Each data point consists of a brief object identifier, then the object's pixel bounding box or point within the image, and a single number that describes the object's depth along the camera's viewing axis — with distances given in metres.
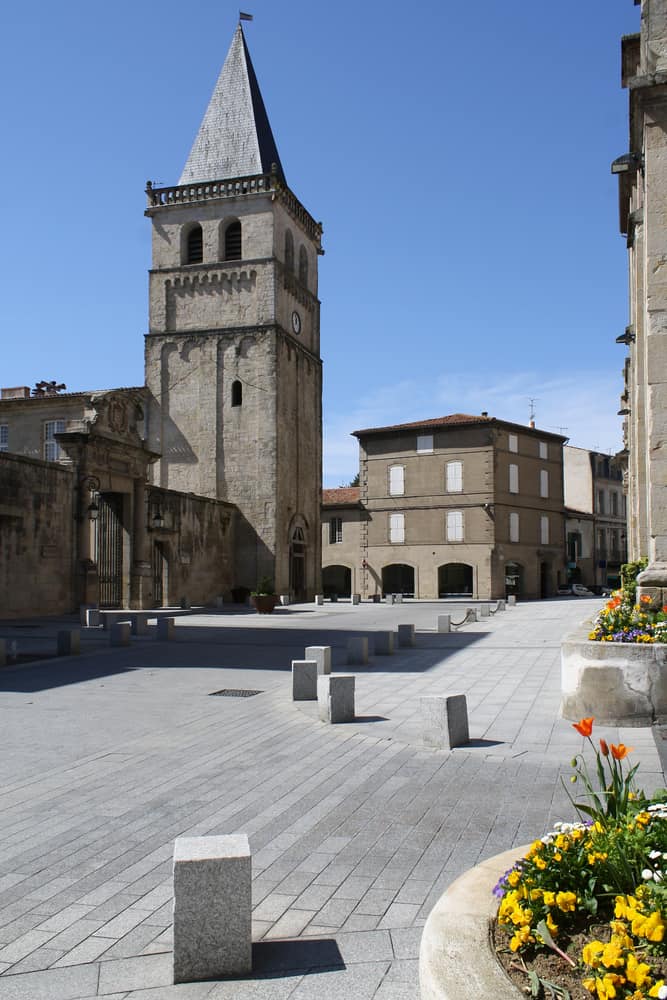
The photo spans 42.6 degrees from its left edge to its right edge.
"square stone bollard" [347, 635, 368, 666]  13.35
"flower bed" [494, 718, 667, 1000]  2.30
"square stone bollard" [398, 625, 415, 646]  16.58
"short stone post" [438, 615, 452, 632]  20.36
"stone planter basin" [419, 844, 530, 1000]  2.36
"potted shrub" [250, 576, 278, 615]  30.48
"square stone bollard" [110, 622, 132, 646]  16.41
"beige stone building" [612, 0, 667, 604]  9.75
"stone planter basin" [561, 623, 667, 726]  7.42
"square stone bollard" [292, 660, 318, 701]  9.82
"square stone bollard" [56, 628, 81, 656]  14.38
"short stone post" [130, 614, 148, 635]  19.66
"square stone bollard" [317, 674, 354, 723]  8.44
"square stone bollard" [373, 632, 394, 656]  15.10
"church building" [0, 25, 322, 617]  34.78
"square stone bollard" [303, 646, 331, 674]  11.08
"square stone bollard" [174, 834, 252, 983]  3.23
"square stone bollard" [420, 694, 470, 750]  7.19
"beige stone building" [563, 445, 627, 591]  55.31
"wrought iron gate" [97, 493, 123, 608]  29.27
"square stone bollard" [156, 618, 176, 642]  18.02
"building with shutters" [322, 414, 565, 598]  45.16
